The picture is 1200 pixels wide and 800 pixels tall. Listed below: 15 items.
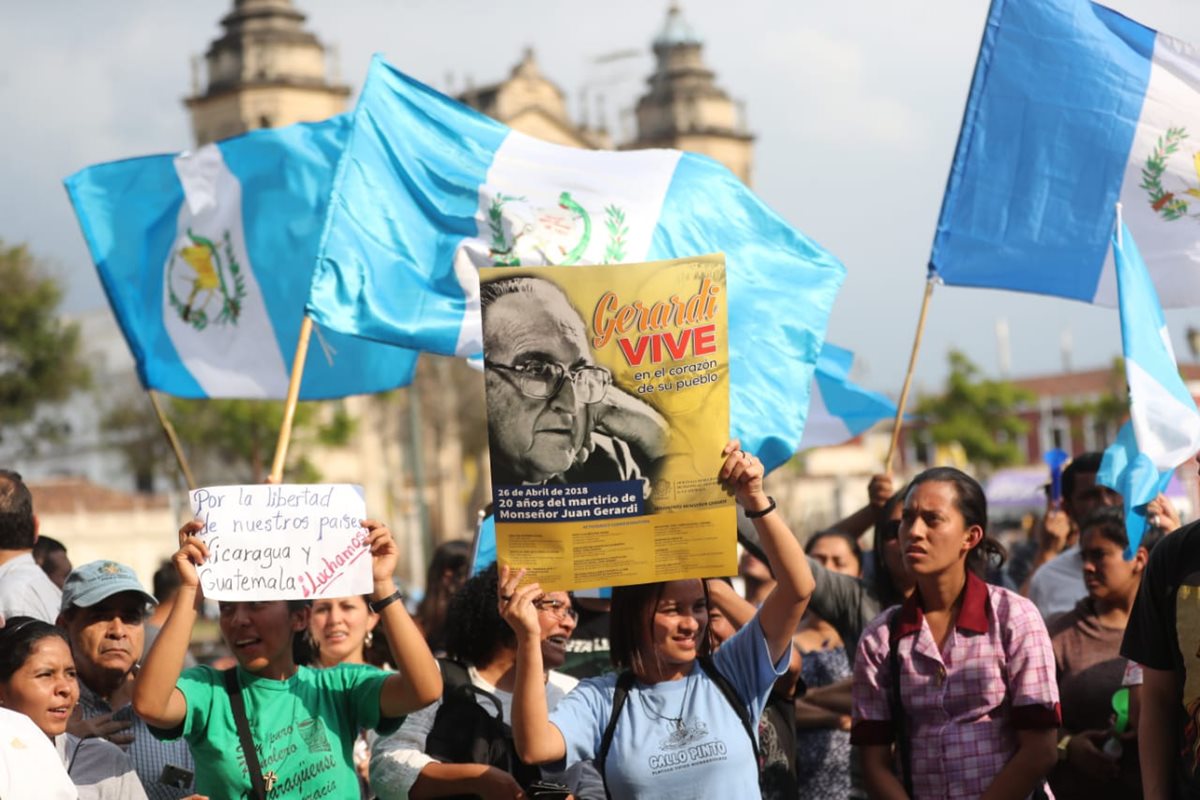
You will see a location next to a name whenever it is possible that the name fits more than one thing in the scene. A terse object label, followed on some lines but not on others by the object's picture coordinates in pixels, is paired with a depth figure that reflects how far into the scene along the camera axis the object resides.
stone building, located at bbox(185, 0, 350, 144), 53.44
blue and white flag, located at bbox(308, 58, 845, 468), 7.89
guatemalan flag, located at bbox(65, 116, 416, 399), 9.04
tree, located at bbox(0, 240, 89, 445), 34.22
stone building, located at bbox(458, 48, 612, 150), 60.34
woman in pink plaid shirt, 5.00
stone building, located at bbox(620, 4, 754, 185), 66.38
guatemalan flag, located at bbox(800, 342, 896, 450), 10.06
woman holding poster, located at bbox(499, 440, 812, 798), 4.38
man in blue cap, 5.29
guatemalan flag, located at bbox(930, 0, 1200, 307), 7.10
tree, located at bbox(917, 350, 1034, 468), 58.75
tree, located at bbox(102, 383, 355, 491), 42.06
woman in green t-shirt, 4.66
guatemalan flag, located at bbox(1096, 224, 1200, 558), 5.73
